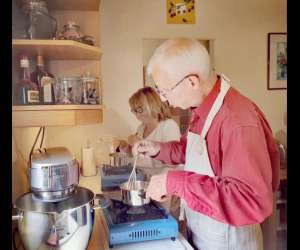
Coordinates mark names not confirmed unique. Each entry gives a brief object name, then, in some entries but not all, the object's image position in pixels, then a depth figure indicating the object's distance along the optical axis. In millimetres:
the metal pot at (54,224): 539
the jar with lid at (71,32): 865
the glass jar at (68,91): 823
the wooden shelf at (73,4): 948
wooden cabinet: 697
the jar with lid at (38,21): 711
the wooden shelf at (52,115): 678
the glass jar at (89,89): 923
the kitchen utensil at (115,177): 1033
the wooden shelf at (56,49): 678
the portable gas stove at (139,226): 649
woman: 1164
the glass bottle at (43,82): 773
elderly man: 606
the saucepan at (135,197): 795
